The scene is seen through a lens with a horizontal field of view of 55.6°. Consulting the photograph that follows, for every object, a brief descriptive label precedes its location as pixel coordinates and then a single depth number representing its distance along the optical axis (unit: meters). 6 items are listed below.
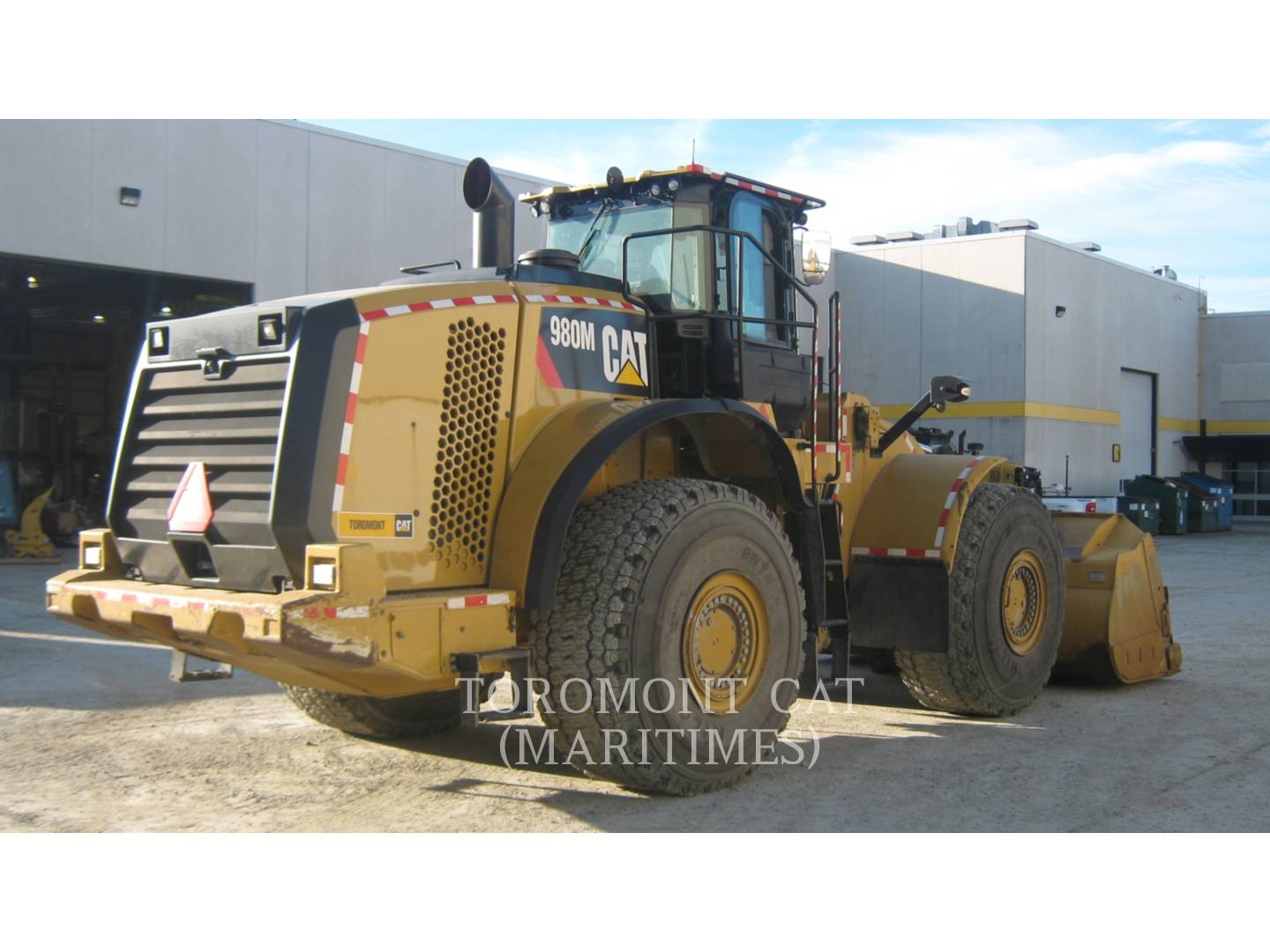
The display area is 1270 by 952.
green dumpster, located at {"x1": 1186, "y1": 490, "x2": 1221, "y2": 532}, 30.06
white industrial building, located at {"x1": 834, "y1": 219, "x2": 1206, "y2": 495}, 27.75
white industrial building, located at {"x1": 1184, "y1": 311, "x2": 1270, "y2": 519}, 35.78
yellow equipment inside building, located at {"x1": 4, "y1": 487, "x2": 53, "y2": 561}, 17.44
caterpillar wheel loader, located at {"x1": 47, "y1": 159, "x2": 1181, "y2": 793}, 4.54
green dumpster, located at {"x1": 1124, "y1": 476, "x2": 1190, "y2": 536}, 29.23
